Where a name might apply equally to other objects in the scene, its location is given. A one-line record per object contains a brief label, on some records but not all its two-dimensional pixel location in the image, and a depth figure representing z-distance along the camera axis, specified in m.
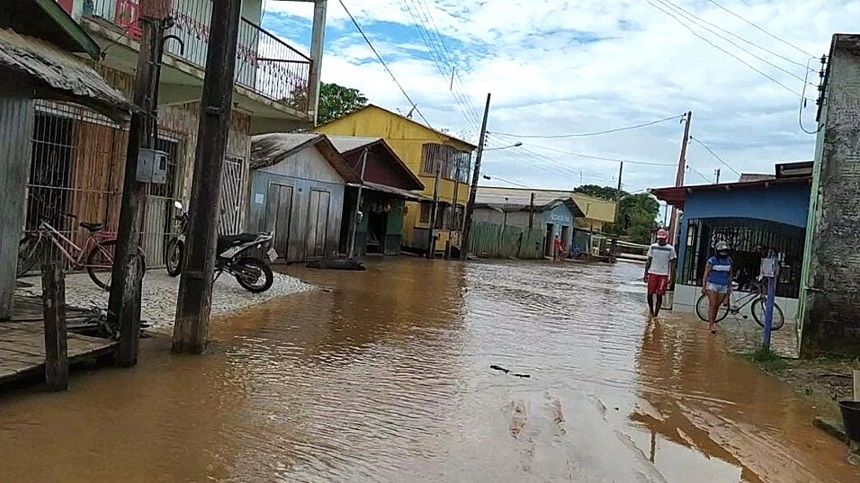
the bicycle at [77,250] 10.20
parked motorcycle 12.47
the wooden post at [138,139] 7.00
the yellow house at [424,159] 34.25
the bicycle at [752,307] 14.25
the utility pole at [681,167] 36.28
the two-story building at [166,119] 11.17
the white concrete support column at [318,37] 15.25
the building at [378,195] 26.58
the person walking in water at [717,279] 13.43
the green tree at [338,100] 46.19
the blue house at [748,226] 15.50
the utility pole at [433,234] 31.47
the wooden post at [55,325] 5.60
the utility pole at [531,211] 43.34
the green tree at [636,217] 64.25
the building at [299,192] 18.59
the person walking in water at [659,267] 14.74
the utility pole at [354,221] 21.46
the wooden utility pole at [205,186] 7.59
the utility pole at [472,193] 33.25
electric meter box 6.94
